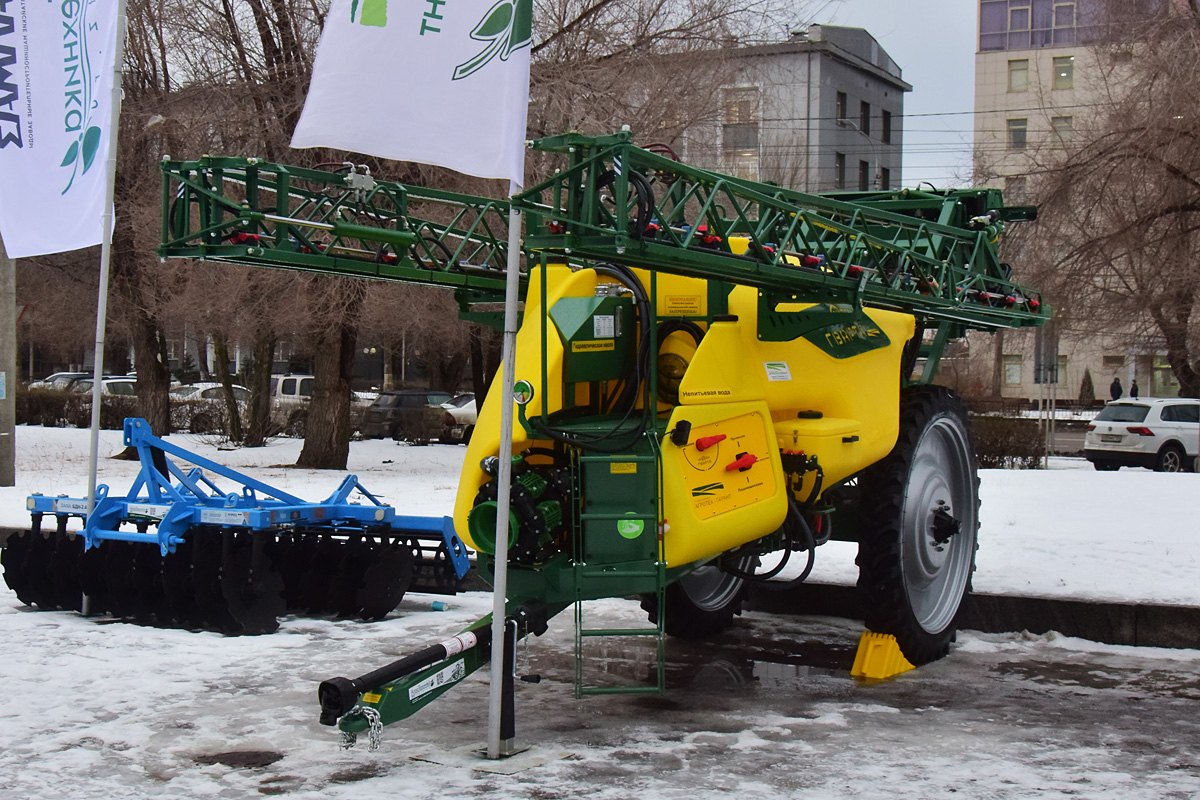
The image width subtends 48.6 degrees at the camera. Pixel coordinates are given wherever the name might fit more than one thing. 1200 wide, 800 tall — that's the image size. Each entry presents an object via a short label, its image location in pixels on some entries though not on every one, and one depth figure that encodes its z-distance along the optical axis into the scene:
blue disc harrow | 8.59
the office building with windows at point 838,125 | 35.72
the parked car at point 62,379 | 44.94
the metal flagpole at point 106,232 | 9.23
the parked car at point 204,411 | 28.83
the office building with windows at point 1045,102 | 20.67
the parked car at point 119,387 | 37.03
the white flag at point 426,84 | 5.48
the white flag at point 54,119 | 9.41
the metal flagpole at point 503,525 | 5.77
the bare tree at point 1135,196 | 18.66
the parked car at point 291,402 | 30.39
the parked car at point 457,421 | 29.00
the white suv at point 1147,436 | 24.47
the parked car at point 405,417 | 28.94
